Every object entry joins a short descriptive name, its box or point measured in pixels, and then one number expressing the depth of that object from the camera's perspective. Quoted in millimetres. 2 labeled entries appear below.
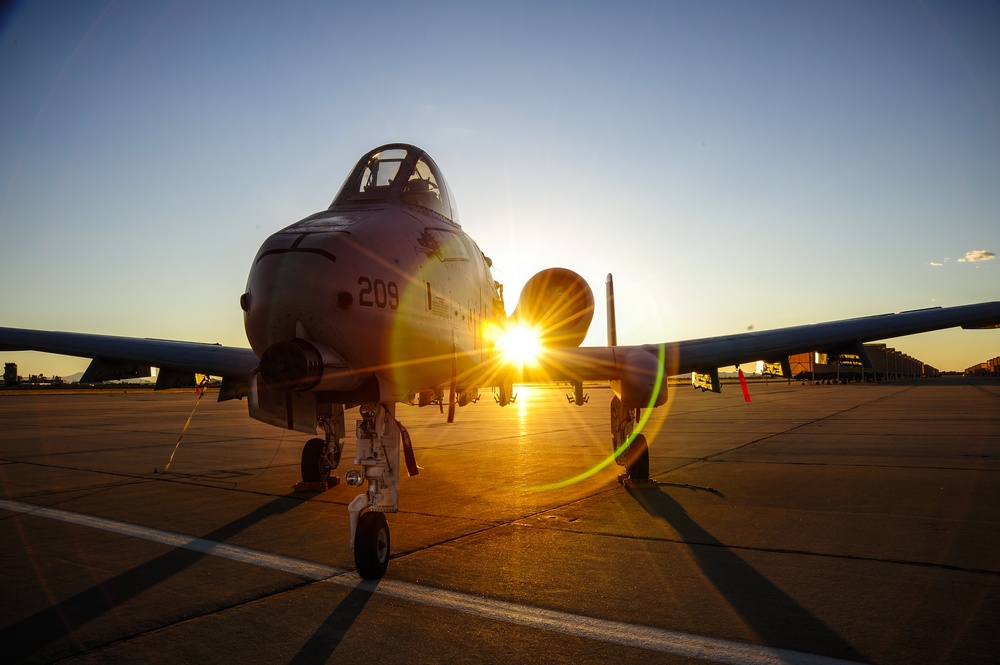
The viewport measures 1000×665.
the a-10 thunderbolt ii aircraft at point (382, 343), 4680
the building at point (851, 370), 71875
